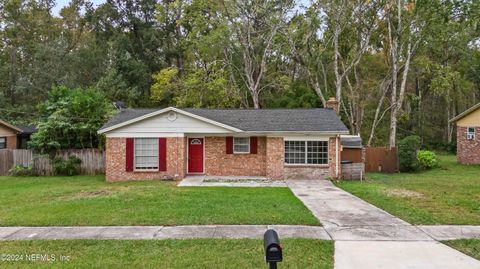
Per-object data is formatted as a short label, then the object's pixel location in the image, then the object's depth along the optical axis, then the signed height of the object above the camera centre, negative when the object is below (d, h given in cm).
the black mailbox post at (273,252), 341 -101
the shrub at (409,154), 2159 -88
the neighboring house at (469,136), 2419 +14
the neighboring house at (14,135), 2550 +27
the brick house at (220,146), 1748 -33
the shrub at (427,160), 2253 -128
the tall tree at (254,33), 2995 +859
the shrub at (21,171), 1978 -165
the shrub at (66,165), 1975 -135
